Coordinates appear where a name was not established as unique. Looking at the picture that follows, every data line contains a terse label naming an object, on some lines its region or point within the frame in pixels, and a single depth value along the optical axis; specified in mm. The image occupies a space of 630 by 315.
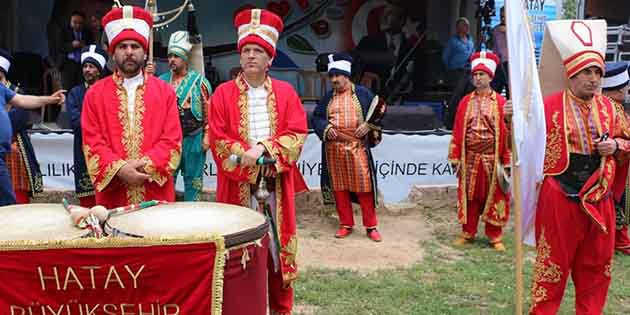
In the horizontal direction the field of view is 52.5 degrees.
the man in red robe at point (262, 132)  3869
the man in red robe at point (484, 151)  5957
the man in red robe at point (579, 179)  3713
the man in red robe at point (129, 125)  3654
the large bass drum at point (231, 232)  2750
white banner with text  7598
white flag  3461
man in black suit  9867
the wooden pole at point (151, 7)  5039
